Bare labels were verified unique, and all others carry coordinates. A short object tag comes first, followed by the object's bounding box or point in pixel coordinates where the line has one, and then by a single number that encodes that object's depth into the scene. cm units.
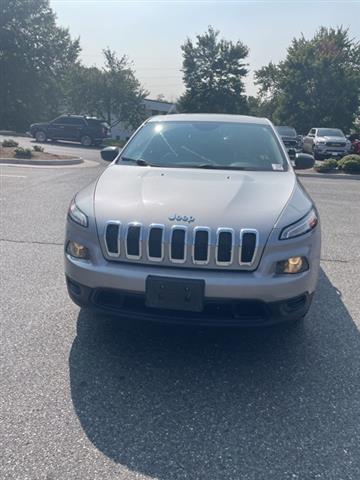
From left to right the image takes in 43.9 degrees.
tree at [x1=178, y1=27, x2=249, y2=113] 5003
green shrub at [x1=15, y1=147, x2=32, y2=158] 1574
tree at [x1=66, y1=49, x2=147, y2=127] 3681
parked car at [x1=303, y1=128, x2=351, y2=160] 2216
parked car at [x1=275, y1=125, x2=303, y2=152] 2572
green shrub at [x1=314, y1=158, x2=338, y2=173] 1567
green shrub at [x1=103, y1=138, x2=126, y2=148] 2761
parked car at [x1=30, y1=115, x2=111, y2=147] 2605
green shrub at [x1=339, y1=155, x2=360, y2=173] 1523
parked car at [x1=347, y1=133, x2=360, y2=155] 2342
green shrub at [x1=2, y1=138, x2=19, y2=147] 1812
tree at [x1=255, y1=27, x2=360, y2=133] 3916
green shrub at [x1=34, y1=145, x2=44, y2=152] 1720
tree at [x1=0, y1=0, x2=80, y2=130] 4179
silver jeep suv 274
